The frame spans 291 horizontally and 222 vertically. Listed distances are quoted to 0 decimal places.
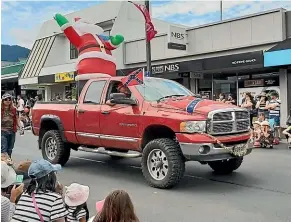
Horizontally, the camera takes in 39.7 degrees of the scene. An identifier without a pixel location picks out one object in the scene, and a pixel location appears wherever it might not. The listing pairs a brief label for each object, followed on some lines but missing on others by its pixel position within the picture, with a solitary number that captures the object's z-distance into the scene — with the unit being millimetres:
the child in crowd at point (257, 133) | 13242
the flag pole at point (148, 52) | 15809
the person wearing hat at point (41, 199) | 3475
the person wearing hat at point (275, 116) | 13930
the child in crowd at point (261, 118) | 13588
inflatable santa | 12234
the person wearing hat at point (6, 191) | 3508
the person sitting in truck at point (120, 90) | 8254
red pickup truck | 6980
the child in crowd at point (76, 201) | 4047
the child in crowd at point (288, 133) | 12617
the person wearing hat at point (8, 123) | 9062
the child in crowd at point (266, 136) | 13047
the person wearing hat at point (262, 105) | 14829
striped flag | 15320
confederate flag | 8070
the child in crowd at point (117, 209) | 3055
